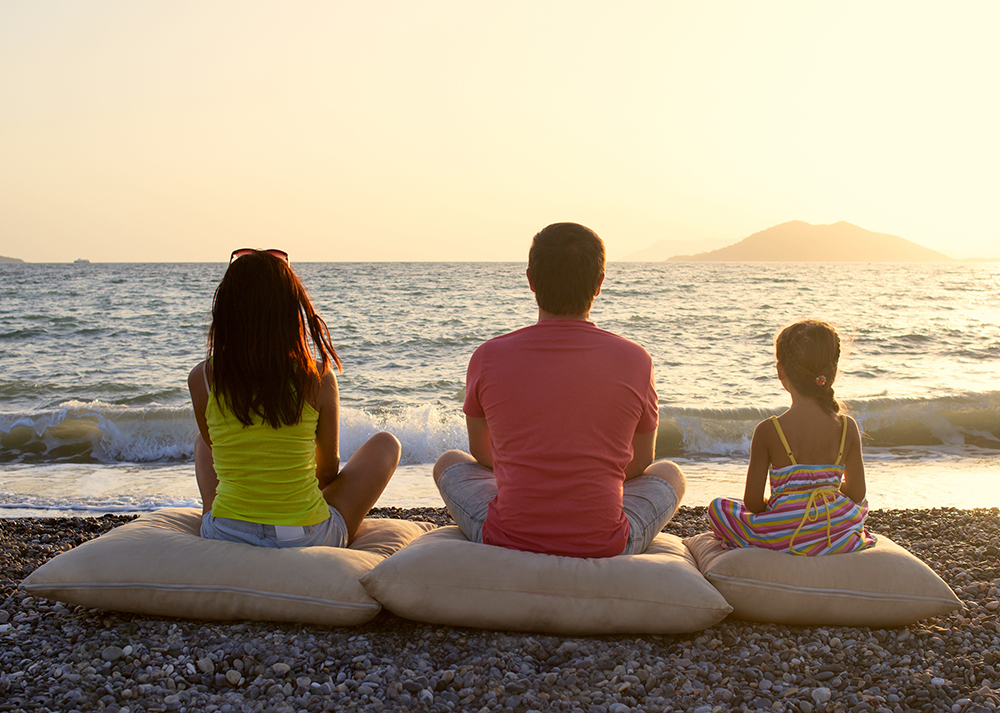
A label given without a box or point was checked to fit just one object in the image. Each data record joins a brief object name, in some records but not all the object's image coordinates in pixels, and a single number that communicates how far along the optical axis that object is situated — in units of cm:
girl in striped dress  287
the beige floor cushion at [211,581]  266
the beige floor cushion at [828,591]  273
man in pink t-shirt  256
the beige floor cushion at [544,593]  257
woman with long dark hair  270
